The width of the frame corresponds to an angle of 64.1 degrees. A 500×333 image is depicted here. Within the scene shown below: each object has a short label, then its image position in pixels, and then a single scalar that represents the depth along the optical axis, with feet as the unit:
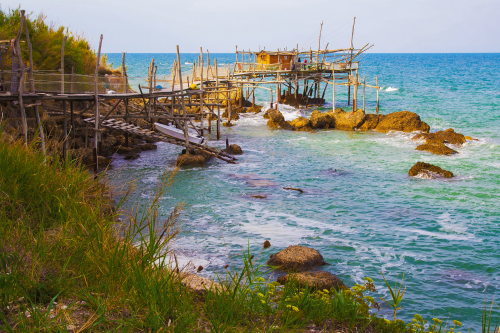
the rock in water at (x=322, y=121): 87.25
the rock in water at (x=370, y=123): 85.35
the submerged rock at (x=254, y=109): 109.29
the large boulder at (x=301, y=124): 85.12
